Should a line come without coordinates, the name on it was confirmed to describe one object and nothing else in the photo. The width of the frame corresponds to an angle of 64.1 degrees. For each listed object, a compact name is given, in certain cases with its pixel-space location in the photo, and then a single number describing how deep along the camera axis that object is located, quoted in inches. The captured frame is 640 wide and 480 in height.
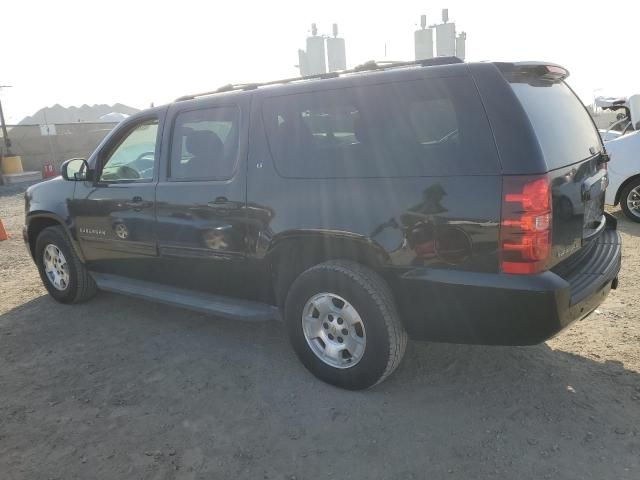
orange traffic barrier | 335.0
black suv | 99.3
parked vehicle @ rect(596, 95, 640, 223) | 288.0
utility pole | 770.2
